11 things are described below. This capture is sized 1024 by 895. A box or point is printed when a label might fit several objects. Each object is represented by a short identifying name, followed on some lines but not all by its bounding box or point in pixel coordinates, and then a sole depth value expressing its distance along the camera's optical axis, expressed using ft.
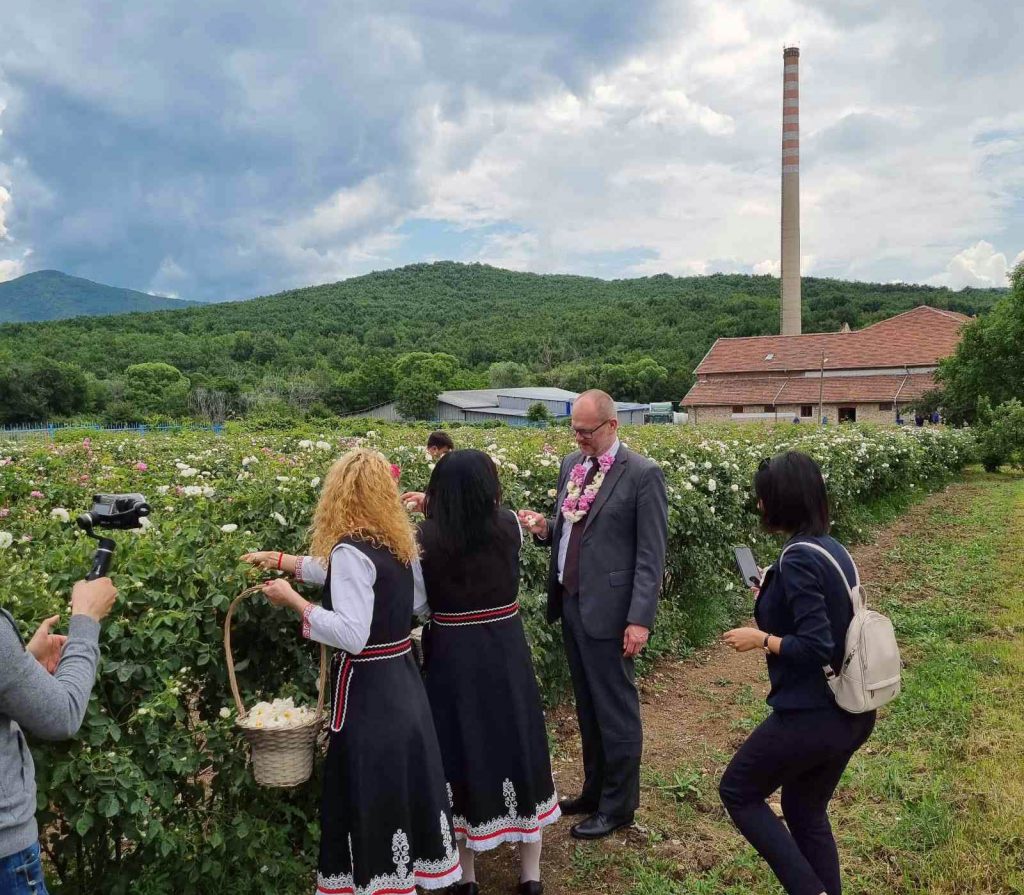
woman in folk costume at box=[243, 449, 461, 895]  8.81
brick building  162.30
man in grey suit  12.23
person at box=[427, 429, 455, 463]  21.29
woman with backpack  8.91
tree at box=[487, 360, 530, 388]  304.09
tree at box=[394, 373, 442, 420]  249.34
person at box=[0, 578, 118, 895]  5.69
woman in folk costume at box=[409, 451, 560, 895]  10.12
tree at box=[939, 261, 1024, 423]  103.30
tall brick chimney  204.95
